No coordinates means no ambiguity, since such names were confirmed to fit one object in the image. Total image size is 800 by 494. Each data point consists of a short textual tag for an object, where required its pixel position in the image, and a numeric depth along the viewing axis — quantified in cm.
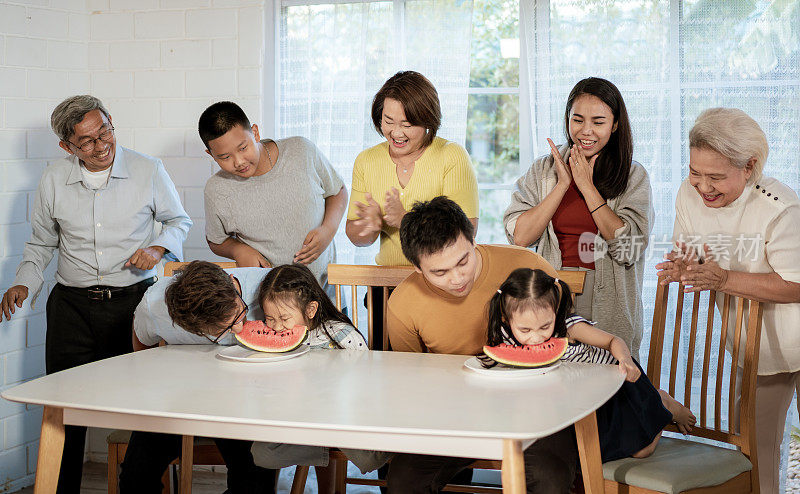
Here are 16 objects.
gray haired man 315
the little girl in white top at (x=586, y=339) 219
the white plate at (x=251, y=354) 236
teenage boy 296
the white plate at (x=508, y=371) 209
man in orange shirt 215
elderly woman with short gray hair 242
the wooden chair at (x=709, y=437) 214
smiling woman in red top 271
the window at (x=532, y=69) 334
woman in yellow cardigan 275
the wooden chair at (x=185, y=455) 258
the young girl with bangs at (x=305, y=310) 252
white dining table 173
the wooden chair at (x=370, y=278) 273
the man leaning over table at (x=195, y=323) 244
